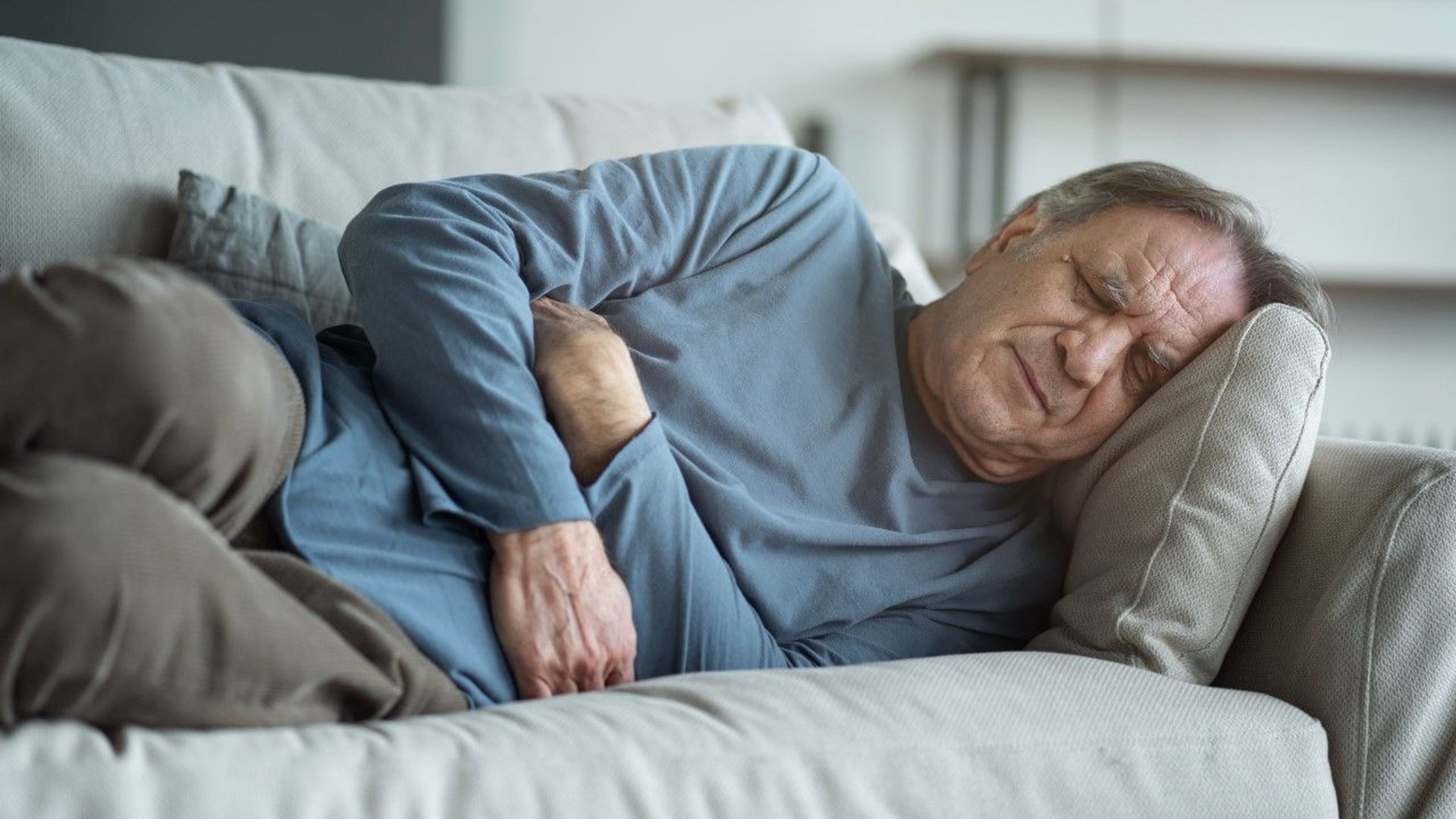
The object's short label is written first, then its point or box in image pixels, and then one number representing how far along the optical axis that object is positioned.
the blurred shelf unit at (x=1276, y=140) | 3.72
